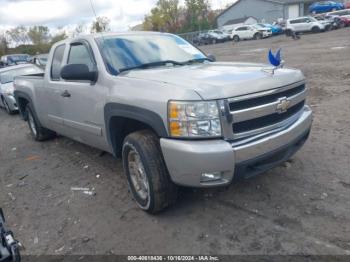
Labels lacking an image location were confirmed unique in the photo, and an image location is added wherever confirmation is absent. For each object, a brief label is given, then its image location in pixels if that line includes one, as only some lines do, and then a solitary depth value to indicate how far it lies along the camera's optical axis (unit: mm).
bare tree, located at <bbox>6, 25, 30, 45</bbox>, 66312
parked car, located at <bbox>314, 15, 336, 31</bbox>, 33438
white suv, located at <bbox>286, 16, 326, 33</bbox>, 33125
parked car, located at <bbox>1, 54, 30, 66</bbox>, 26900
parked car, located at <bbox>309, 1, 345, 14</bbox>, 48562
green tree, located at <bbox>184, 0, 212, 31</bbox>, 64812
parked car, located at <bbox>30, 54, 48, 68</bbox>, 16261
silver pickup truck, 2947
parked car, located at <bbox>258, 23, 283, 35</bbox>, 39928
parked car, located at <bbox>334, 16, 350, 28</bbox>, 34062
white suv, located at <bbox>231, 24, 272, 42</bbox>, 38838
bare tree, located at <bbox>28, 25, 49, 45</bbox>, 66562
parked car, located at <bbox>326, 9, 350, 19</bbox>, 34681
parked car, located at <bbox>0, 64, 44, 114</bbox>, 10414
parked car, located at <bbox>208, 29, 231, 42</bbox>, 45156
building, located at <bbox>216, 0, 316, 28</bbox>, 55281
